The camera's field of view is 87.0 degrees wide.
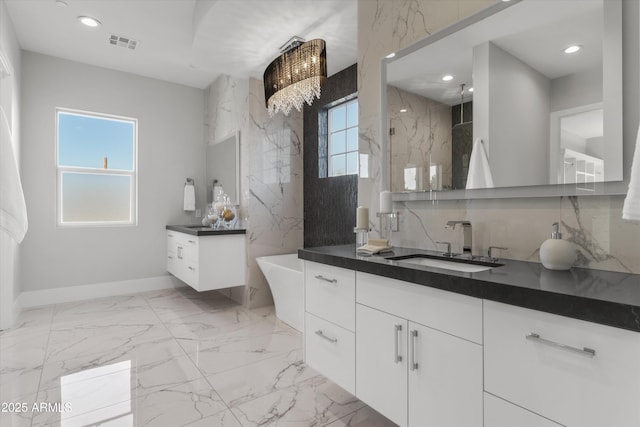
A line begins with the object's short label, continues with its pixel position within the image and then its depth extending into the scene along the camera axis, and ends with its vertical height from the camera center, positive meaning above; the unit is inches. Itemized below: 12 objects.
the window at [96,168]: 160.6 +20.9
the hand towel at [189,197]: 184.1 +7.2
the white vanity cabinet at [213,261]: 140.3 -21.6
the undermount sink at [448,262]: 61.6 -10.0
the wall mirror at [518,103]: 52.3 +20.4
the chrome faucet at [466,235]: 67.5 -4.7
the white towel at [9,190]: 81.2 +4.9
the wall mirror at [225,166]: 158.6 +23.3
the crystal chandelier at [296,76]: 88.0 +36.9
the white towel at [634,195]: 41.2 +2.2
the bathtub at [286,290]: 121.8 -30.1
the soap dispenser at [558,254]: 50.1 -6.3
